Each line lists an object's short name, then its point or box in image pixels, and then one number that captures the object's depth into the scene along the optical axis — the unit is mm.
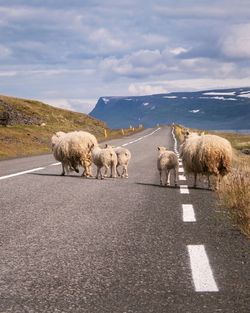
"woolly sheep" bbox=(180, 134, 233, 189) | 11297
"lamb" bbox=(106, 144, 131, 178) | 14541
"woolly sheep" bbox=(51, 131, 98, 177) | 14016
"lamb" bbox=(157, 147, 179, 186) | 12250
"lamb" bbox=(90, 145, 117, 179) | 13734
